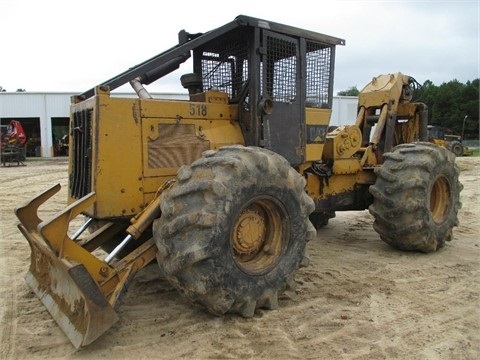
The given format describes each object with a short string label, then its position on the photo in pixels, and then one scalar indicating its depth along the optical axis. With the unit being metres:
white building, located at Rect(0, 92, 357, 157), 32.16
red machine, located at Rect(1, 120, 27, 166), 23.40
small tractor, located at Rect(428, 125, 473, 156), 27.59
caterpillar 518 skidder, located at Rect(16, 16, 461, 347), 3.62
